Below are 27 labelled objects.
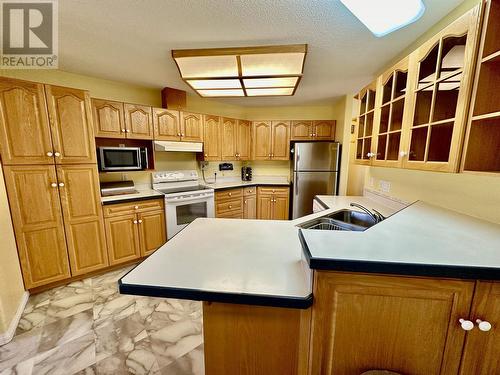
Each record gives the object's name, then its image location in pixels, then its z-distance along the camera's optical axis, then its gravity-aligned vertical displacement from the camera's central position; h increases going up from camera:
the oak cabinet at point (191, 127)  2.99 +0.50
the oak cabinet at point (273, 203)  3.76 -0.77
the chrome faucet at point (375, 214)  1.65 -0.44
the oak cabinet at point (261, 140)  3.83 +0.39
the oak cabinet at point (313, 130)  3.77 +0.57
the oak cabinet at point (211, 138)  3.25 +0.37
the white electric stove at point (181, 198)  2.71 -0.52
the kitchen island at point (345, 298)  0.66 -0.46
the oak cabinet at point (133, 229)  2.34 -0.83
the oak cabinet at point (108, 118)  2.32 +0.48
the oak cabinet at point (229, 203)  3.26 -0.71
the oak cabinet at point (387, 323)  0.67 -0.56
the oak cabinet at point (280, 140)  3.81 +0.39
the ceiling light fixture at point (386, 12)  1.18 +0.91
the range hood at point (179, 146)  2.75 +0.20
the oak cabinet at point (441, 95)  0.94 +0.37
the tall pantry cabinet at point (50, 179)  1.78 -0.18
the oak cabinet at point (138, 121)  2.52 +0.49
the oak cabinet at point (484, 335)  0.65 -0.57
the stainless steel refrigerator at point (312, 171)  3.47 -0.18
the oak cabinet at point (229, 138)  3.50 +0.38
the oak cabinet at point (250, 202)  3.64 -0.76
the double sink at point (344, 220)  1.51 -0.49
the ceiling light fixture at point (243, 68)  1.77 +0.90
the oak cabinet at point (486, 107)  0.85 +0.24
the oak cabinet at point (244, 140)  3.71 +0.38
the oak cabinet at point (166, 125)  2.73 +0.49
